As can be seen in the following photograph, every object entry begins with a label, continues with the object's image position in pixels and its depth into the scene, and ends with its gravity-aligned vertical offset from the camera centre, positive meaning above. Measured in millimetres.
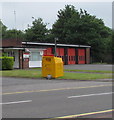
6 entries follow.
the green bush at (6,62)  31328 -167
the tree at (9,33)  80438 +8767
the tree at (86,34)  54875 +5844
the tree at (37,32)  64800 +7095
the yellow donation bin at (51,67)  21469 -519
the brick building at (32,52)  35062 +1333
